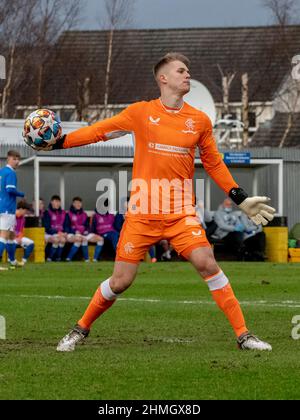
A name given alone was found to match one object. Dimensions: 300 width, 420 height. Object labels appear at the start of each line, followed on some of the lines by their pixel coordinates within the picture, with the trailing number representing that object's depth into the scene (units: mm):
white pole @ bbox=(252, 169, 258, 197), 37584
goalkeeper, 10852
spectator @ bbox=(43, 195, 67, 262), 31844
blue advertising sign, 35562
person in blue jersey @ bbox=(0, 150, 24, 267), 25220
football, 10883
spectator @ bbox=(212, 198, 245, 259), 32562
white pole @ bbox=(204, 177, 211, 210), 36375
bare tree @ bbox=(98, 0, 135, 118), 57906
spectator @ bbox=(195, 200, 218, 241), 32347
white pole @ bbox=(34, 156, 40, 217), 32469
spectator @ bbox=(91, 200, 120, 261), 32094
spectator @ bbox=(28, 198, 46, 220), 32156
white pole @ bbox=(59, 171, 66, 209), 35781
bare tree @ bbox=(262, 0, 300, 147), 55969
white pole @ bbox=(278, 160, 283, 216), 35816
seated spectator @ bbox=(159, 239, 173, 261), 32781
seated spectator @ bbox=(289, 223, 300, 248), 33656
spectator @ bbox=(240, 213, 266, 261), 32625
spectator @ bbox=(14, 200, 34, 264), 29688
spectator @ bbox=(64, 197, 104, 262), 32000
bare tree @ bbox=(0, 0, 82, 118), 51969
